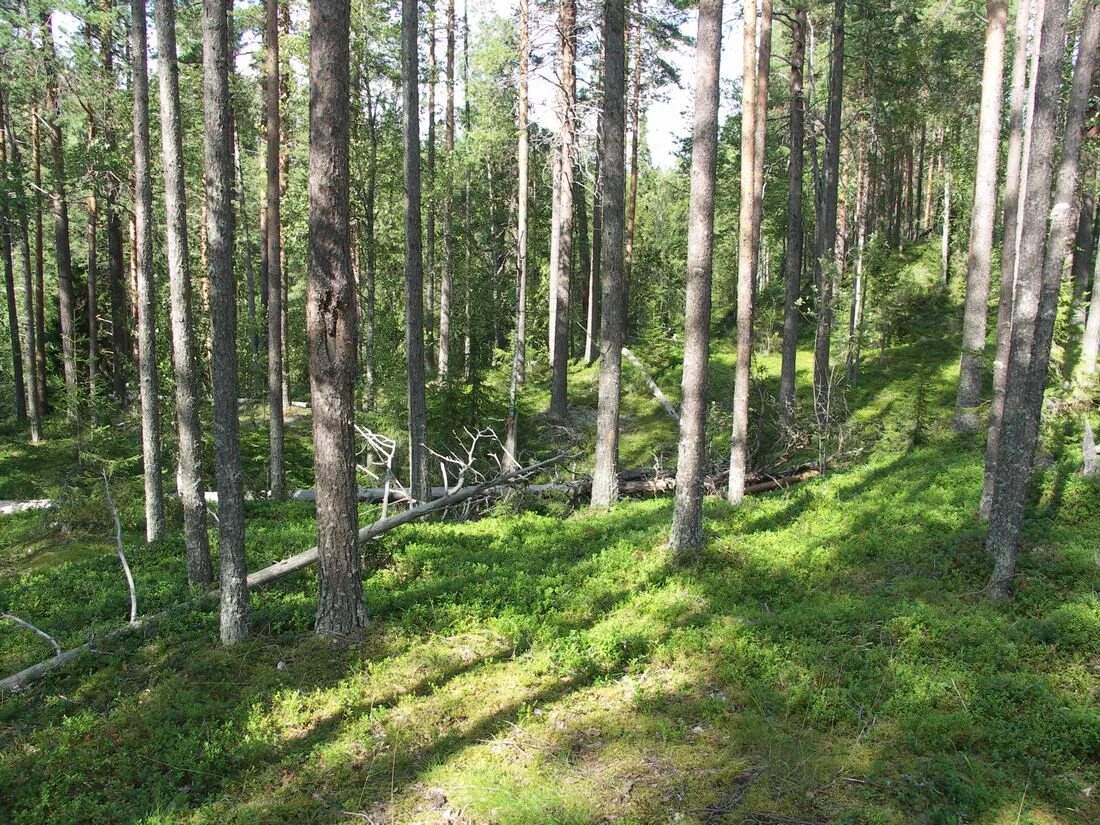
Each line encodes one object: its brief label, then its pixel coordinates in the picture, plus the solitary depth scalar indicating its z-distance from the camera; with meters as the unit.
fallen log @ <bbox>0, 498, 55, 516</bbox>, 15.28
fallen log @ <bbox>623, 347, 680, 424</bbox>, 19.47
